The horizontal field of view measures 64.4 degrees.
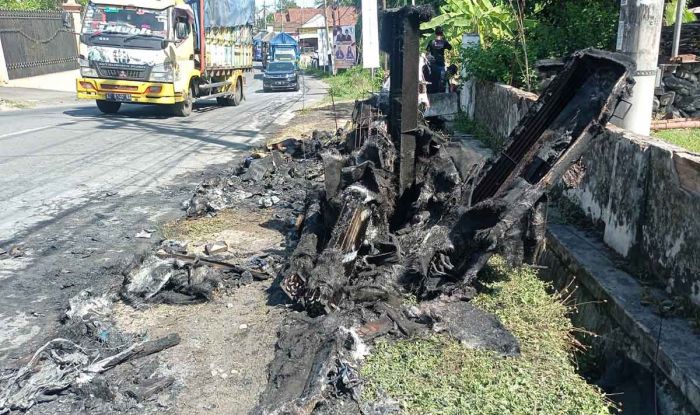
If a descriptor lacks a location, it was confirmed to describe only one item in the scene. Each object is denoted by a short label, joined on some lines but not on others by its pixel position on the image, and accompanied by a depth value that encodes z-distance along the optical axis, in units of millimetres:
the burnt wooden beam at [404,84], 5785
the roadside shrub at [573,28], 9781
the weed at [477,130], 9555
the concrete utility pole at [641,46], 5512
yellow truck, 15125
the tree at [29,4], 31078
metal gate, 25734
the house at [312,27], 74500
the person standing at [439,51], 13156
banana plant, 12930
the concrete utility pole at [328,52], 45034
